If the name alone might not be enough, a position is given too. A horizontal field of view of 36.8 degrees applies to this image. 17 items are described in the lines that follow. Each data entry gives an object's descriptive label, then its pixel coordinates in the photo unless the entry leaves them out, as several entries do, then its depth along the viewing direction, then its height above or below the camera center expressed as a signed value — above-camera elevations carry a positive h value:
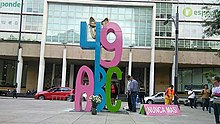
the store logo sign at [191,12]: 53.66 +11.07
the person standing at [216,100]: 11.57 -0.69
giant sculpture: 16.25 +0.45
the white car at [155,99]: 36.62 -2.19
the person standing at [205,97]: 21.57 -1.10
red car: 35.03 -1.76
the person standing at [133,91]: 17.06 -0.62
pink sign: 15.83 -1.49
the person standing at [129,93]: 17.20 -0.77
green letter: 16.28 -0.48
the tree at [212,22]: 22.50 +4.00
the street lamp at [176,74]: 22.72 +0.39
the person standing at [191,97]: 26.00 -1.36
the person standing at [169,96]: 20.49 -1.02
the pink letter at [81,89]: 16.17 -0.53
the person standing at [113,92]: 18.41 -0.75
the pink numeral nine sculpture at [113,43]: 16.59 +1.86
